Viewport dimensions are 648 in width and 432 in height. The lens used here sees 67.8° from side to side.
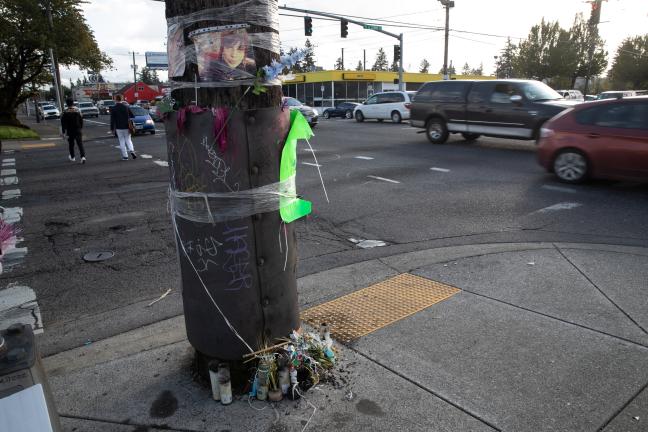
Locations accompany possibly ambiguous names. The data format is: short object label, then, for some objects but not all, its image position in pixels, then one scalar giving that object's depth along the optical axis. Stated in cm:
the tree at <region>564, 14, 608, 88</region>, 5125
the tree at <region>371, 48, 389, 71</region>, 14088
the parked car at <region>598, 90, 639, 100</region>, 2664
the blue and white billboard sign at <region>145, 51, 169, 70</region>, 6294
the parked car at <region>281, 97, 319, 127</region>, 2238
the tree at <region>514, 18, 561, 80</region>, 5203
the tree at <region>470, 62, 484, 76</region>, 14099
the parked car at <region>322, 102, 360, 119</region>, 3647
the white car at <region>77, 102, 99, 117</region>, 5500
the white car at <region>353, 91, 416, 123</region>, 2520
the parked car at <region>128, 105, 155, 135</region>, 2227
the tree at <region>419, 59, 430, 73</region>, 14235
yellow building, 4947
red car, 757
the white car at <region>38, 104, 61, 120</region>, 5516
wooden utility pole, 247
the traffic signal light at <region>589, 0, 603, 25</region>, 2608
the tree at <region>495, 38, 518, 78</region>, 9545
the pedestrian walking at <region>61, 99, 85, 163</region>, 1346
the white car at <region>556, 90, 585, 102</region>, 3124
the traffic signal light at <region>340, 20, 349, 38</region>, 2886
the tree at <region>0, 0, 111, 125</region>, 2961
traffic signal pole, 2509
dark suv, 1270
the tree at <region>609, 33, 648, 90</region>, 5459
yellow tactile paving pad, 369
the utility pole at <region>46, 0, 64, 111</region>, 2734
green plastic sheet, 269
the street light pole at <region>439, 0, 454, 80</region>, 3831
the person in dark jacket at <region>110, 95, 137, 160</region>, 1380
